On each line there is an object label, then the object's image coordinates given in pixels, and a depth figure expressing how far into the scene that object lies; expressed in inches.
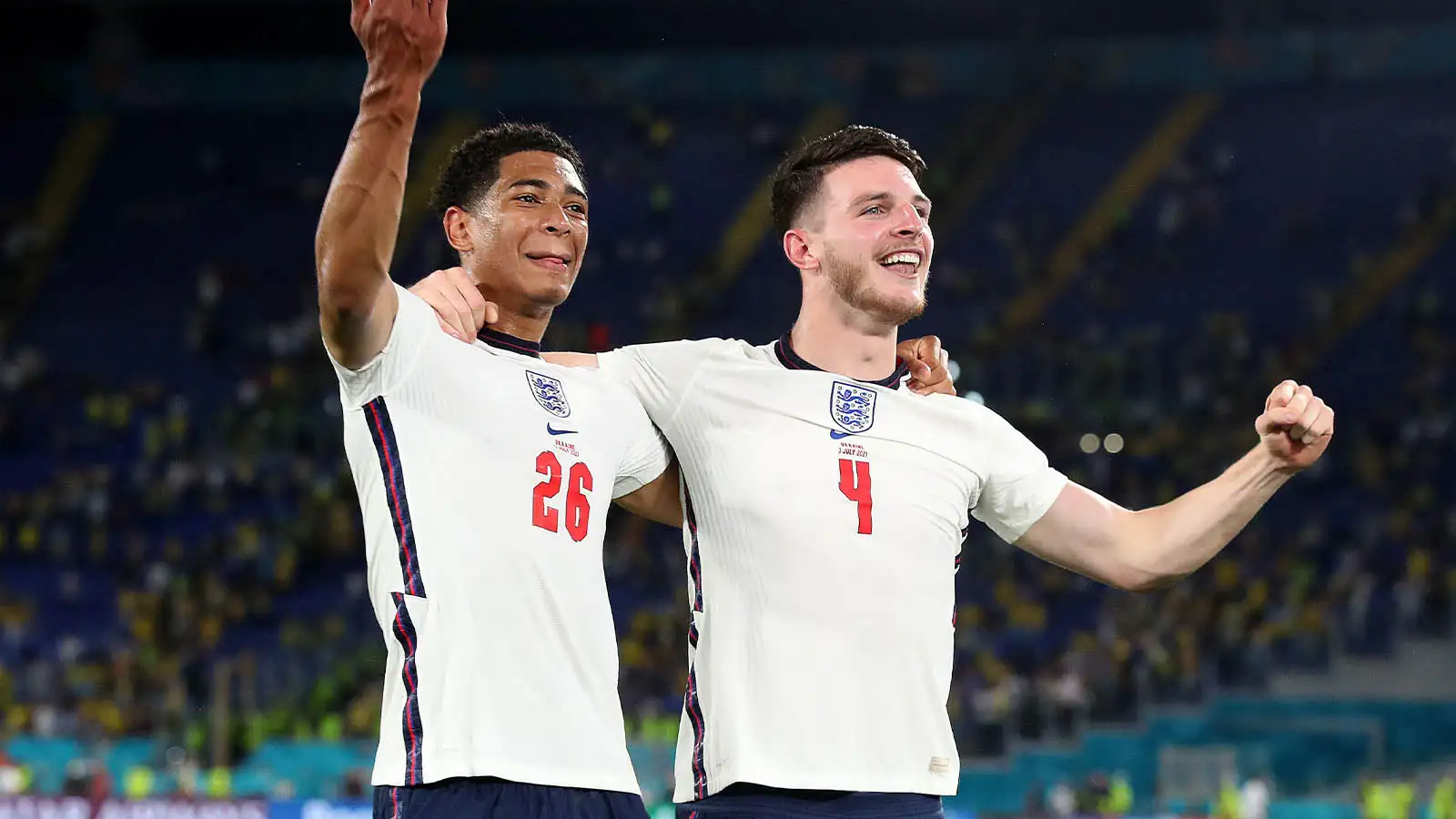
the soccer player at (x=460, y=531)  282.2
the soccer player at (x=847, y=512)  330.3
